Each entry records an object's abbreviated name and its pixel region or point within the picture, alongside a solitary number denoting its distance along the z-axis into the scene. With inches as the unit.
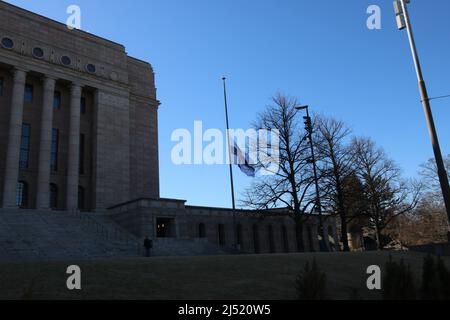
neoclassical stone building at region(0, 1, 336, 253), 1707.7
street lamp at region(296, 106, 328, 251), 1300.9
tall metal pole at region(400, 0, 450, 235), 568.1
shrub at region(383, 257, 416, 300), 423.5
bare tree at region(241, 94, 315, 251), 1472.7
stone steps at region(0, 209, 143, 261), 1056.8
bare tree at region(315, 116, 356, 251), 1505.9
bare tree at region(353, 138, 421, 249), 1775.3
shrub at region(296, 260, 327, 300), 397.4
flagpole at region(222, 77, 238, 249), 1489.9
